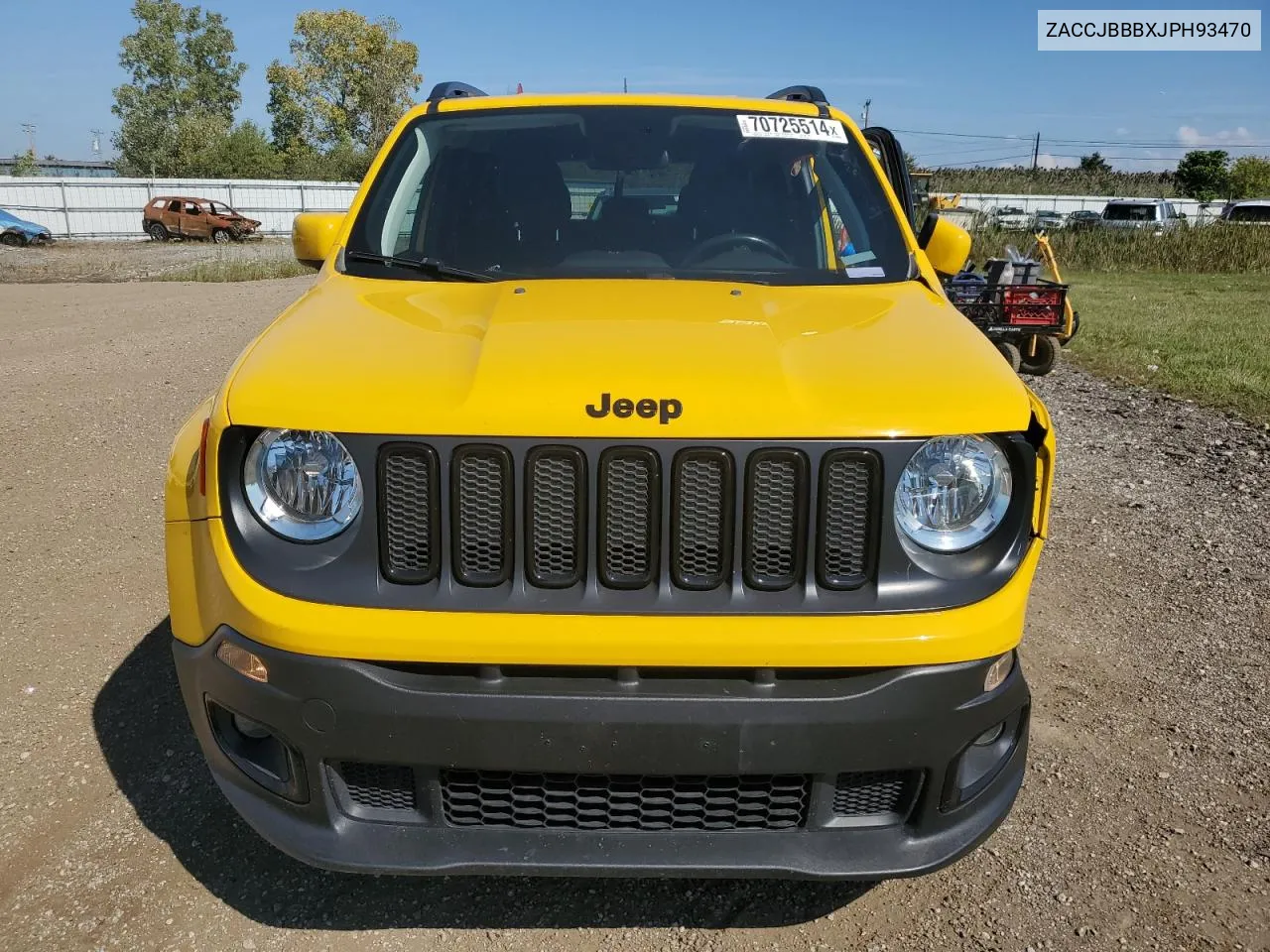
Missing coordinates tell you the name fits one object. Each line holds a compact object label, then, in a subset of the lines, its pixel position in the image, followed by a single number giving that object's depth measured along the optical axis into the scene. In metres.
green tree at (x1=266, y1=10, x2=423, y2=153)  67.56
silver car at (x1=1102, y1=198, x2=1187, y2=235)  29.95
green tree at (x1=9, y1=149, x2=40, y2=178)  74.44
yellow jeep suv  2.05
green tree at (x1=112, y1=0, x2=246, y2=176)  66.44
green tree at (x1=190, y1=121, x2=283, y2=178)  58.38
